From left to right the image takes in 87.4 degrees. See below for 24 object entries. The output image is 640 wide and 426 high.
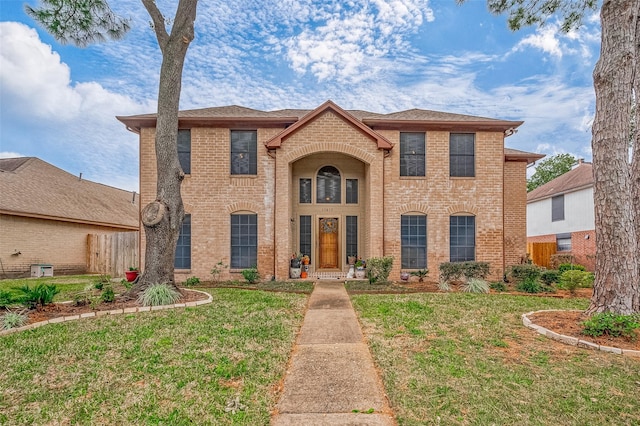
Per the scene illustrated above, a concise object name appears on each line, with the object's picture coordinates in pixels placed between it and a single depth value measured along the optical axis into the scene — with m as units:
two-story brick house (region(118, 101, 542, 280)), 11.94
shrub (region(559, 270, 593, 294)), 9.32
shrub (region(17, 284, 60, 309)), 6.42
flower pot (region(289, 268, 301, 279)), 12.13
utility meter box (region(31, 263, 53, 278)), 14.22
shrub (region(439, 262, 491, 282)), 10.48
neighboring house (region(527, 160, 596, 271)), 18.05
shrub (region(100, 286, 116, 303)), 7.17
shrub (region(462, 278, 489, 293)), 9.71
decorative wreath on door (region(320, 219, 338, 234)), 13.34
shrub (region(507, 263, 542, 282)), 10.23
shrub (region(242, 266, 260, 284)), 11.27
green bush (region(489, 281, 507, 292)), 10.18
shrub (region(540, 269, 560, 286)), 10.34
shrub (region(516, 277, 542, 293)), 9.80
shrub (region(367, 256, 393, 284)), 10.92
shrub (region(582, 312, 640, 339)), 5.00
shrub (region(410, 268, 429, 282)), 11.59
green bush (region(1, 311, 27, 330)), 5.56
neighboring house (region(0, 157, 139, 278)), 13.70
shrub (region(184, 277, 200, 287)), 11.05
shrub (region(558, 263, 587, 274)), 12.27
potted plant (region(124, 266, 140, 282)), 9.94
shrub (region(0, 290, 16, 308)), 6.18
